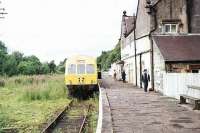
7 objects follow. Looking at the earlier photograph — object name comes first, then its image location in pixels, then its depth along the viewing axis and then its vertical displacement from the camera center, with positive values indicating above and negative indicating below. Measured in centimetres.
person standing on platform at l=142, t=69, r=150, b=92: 3231 -29
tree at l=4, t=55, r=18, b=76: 9252 +206
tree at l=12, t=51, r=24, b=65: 12036 +598
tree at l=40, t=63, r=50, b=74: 10104 +193
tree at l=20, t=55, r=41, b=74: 9875 +290
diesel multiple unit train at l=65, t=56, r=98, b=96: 3262 +22
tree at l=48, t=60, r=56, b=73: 11046 +263
